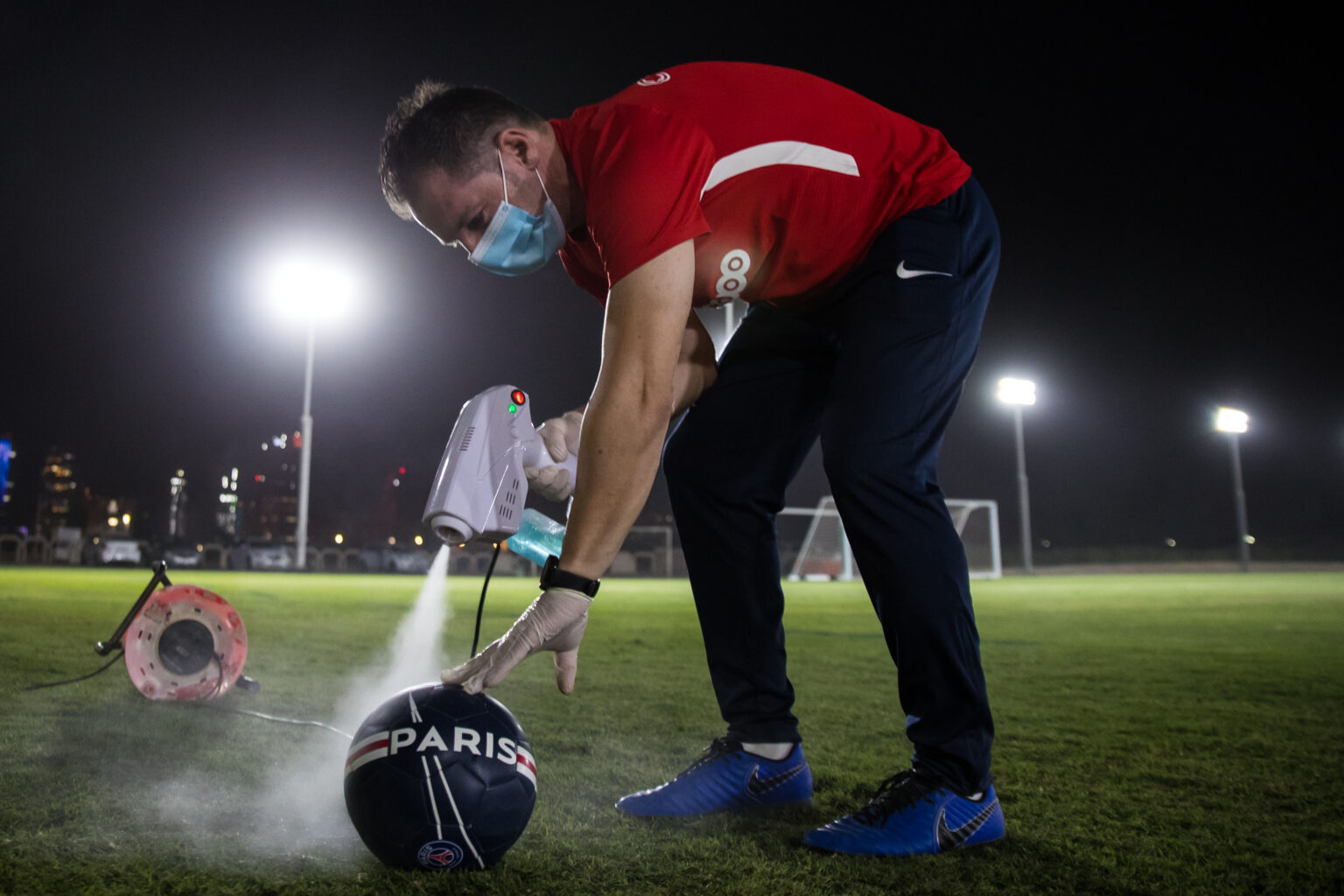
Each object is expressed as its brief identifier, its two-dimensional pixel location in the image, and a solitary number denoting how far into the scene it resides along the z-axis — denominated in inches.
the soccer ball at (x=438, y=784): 68.8
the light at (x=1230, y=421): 1579.7
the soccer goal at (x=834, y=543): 1135.0
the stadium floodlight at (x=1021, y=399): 1342.3
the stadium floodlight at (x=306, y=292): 1112.4
